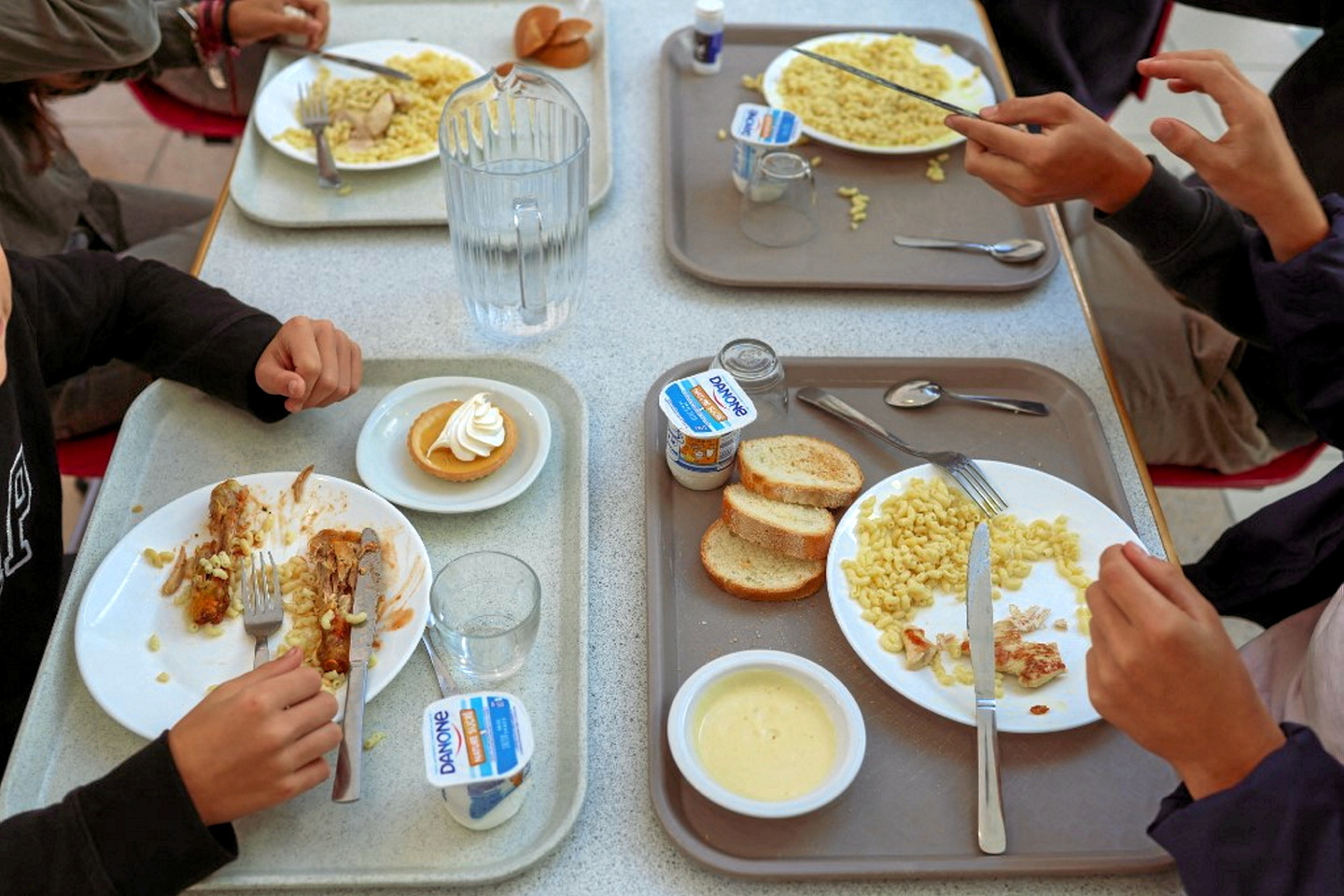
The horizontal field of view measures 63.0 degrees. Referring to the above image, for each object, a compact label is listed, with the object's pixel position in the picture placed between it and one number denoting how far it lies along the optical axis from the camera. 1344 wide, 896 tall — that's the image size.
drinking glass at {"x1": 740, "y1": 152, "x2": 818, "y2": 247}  1.46
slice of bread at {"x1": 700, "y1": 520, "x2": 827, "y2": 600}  1.05
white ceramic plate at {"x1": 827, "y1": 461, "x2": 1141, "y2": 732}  0.96
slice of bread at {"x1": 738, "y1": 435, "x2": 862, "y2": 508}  1.11
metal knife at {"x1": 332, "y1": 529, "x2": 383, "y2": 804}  0.88
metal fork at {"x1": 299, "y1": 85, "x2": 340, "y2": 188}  1.50
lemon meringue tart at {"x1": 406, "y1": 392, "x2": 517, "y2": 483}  1.13
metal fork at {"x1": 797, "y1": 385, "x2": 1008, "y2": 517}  1.13
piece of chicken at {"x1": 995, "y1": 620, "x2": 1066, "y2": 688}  0.97
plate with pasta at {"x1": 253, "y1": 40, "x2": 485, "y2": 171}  1.54
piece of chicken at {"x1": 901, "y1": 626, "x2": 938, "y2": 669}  0.98
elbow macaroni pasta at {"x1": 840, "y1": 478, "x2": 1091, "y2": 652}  1.04
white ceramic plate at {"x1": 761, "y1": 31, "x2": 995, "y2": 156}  1.58
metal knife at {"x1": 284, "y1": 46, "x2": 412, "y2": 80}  1.64
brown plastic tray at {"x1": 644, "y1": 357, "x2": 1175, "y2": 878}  0.87
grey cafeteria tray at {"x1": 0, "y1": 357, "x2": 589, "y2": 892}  0.86
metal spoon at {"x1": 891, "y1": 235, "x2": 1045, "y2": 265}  1.43
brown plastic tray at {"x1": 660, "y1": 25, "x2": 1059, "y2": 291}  1.41
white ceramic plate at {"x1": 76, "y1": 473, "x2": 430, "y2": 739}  0.94
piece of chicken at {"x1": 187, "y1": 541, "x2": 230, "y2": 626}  1.00
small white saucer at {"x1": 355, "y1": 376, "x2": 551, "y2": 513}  1.12
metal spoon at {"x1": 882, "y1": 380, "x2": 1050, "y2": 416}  1.25
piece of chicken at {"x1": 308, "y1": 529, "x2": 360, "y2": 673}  0.97
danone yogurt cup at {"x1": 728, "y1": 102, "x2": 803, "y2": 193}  1.45
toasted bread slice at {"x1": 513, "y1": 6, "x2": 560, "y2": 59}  1.73
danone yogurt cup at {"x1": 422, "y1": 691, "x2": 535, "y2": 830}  0.82
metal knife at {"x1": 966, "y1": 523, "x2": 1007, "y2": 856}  0.89
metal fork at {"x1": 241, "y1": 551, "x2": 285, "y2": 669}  0.99
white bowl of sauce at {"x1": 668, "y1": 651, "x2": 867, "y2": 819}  0.88
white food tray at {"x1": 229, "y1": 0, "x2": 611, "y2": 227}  1.47
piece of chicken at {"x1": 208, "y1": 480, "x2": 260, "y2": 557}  1.05
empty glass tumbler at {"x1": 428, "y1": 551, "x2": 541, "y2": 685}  0.97
